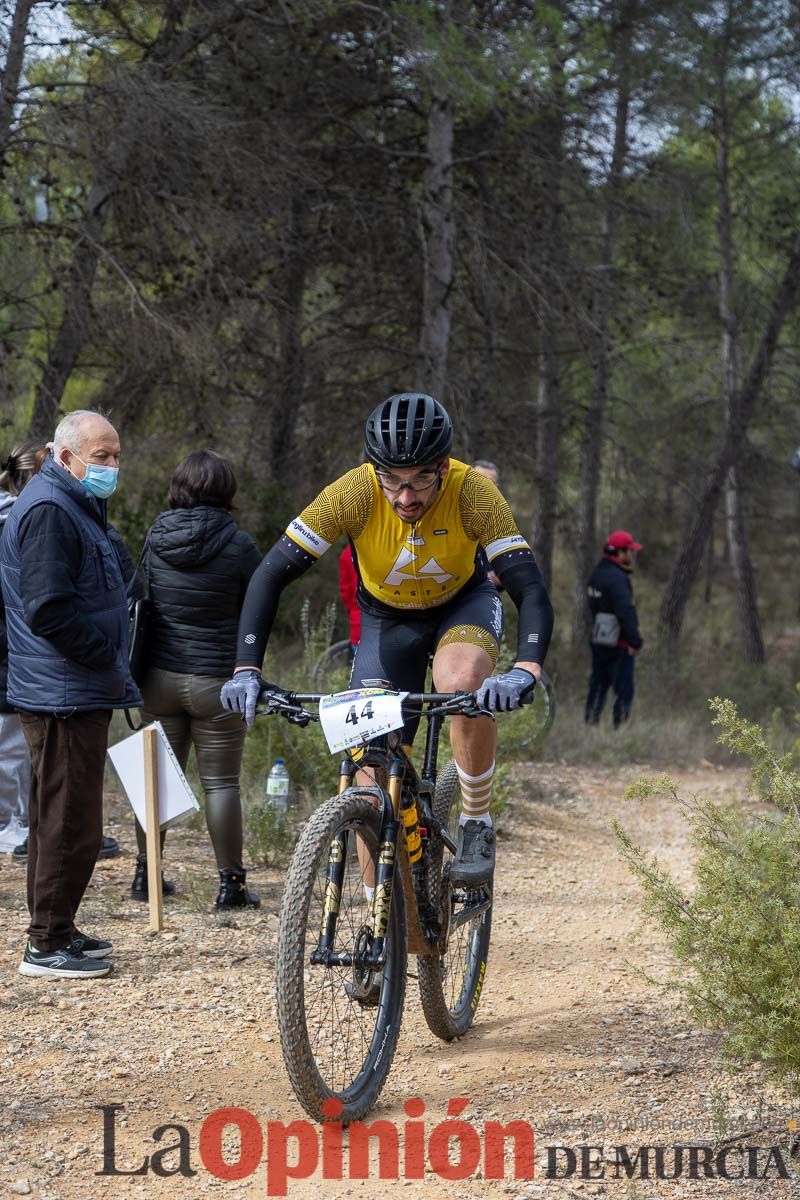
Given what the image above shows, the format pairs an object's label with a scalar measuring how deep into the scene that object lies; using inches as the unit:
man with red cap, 504.7
